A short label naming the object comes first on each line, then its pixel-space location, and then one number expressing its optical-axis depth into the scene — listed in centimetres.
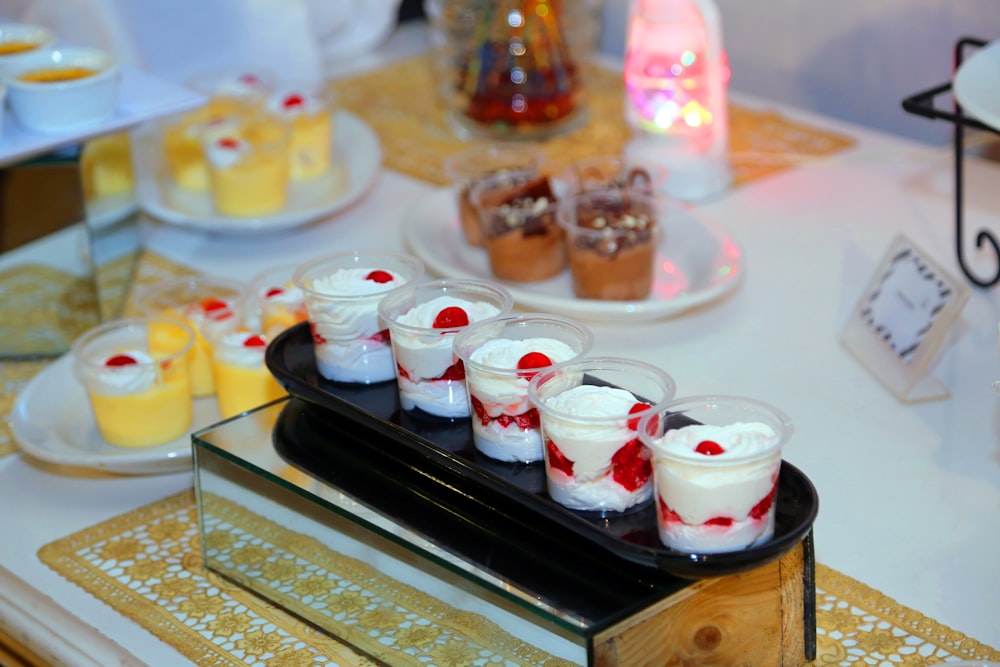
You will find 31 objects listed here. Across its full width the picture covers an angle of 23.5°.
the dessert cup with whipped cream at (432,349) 132
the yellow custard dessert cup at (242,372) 149
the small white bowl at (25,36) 171
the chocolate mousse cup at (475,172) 177
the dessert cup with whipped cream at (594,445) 123
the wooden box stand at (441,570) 123
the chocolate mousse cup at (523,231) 171
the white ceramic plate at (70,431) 146
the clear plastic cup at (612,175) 173
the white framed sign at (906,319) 153
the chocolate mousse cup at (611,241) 165
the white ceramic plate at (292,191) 182
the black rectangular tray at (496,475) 121
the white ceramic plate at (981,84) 147
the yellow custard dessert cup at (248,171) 182
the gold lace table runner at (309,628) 130
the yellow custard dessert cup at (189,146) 189
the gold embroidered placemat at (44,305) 167
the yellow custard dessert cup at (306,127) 190
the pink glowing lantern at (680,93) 185
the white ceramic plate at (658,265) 162
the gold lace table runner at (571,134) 199
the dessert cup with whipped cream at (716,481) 119
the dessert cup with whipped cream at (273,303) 152
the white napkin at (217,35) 207
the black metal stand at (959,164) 162
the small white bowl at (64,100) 158
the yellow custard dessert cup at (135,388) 148
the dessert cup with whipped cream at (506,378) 128
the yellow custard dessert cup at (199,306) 154
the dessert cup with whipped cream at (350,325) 137
